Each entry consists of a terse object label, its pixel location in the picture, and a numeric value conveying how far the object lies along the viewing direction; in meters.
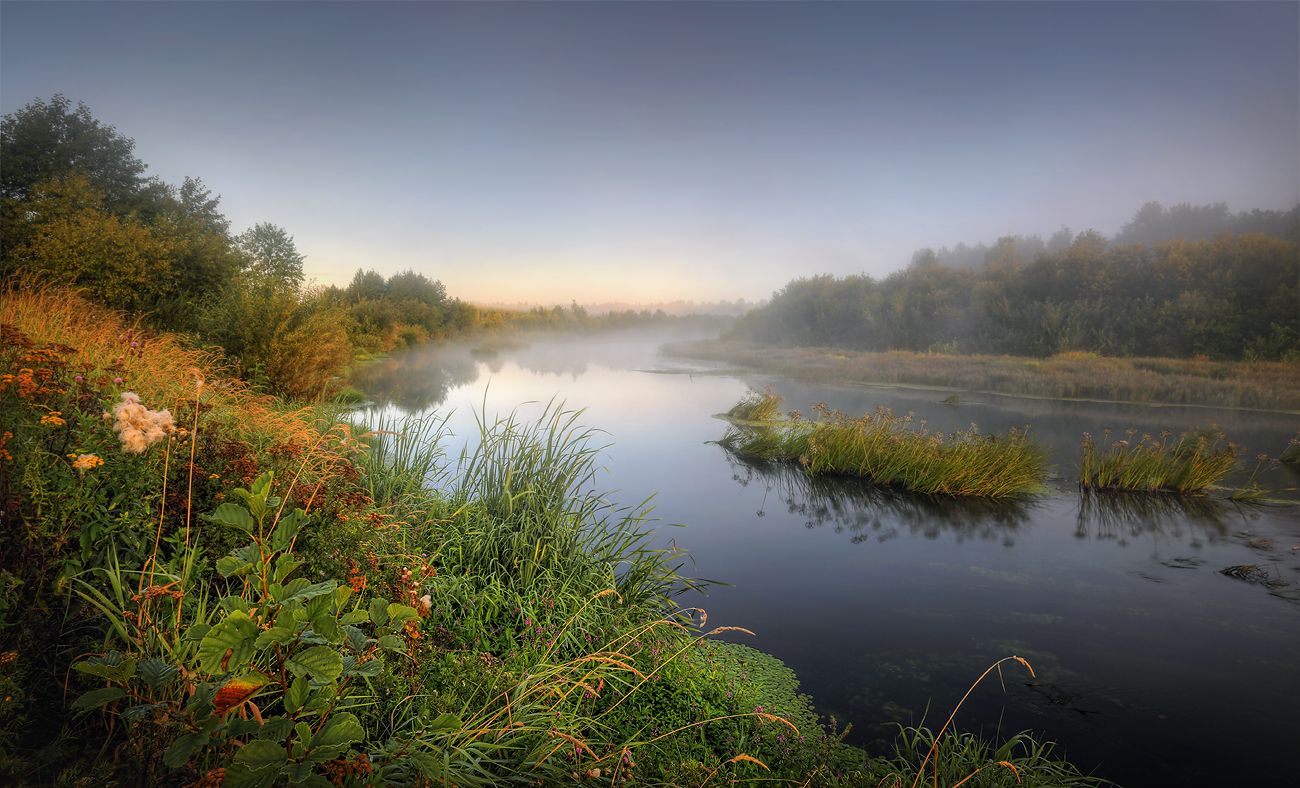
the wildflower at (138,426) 2.00
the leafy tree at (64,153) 22.55
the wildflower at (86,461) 1.88
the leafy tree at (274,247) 32.62
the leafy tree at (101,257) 11.27
